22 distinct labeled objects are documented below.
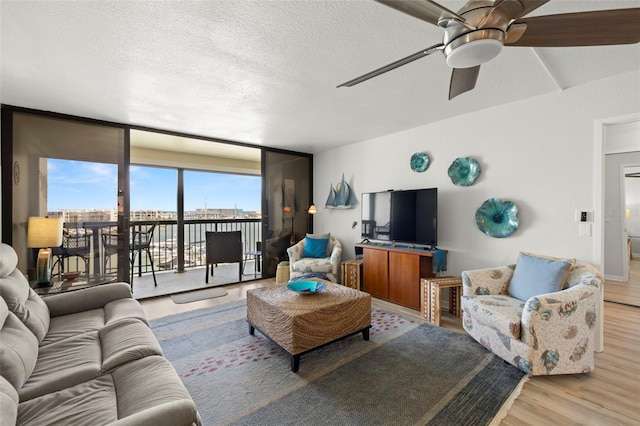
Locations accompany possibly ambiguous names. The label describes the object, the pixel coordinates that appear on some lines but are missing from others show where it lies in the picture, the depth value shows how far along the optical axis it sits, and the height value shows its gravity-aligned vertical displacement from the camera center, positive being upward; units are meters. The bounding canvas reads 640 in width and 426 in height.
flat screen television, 3.40 -0.06
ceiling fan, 1.10 +0.80
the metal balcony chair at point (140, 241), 4.57 -0.50
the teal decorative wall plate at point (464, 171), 3.22 +0.48
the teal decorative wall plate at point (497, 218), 2.94 -0.07
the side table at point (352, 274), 3.99 -0.89
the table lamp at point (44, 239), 2.54 -0.26
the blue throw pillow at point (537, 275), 2.26 -0.53
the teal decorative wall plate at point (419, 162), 3.67 +0.67
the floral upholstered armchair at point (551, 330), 1.93 -0.84
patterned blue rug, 1.63 -1.17
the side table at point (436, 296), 2.90 -0.91
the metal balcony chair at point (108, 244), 3.56 -0.42
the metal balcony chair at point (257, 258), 5.09 -0.88
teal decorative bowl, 2.55 -0.70
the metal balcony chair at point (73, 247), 3.24 -0.42
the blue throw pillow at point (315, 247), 4.47 -0.57
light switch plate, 2.51 -0.15
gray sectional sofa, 1.03 -0.76
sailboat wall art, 4.68 +0.25
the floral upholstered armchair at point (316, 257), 4.09 -0.72
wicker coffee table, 2.09 -0.85
